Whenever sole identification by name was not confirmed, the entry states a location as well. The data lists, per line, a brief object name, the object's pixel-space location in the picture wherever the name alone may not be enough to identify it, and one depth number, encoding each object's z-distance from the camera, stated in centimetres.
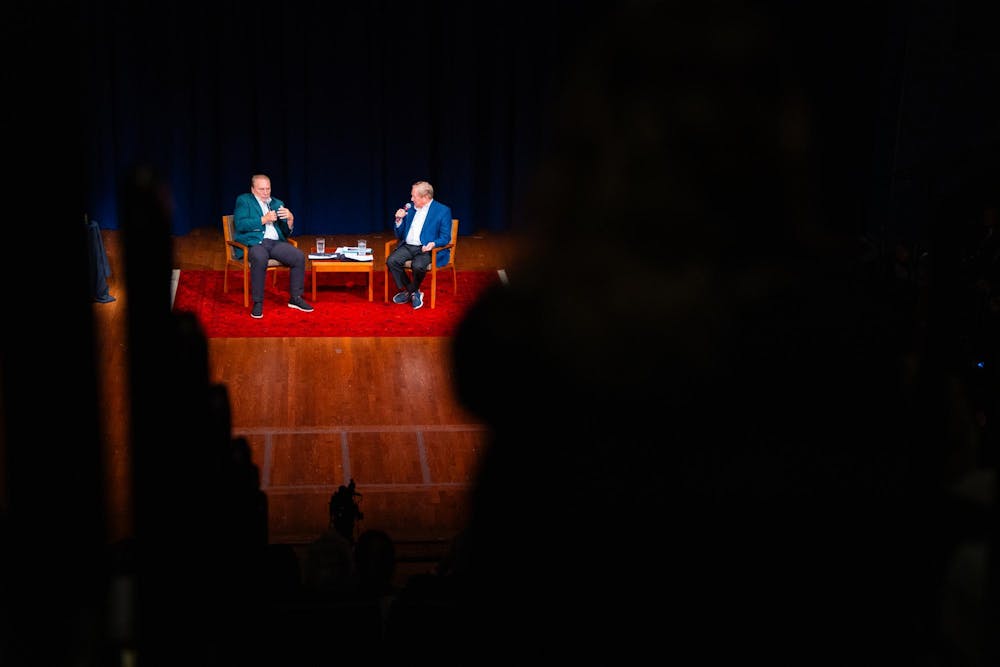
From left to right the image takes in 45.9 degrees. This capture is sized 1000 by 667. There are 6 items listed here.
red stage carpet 870
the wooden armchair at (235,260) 912
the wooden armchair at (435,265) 935
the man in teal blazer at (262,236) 898
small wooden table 927
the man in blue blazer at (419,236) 932
